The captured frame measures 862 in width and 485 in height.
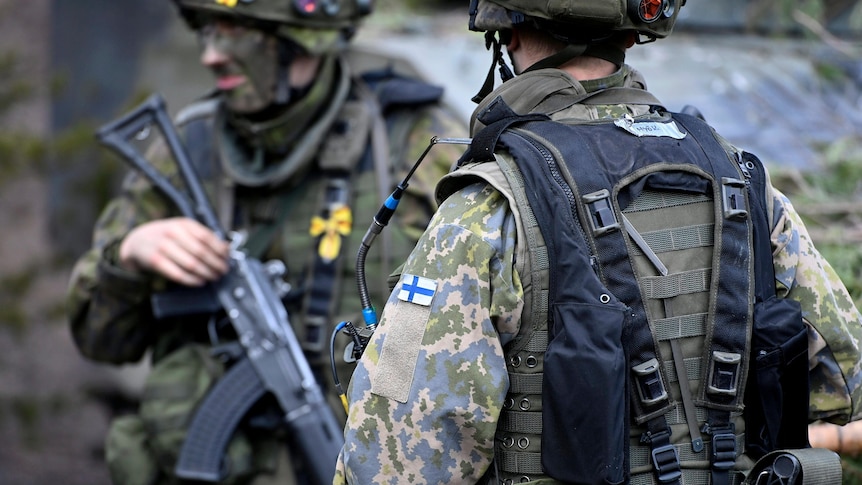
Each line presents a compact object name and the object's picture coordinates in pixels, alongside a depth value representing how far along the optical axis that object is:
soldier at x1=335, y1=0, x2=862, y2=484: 5.70
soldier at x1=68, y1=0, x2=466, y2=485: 6.93
